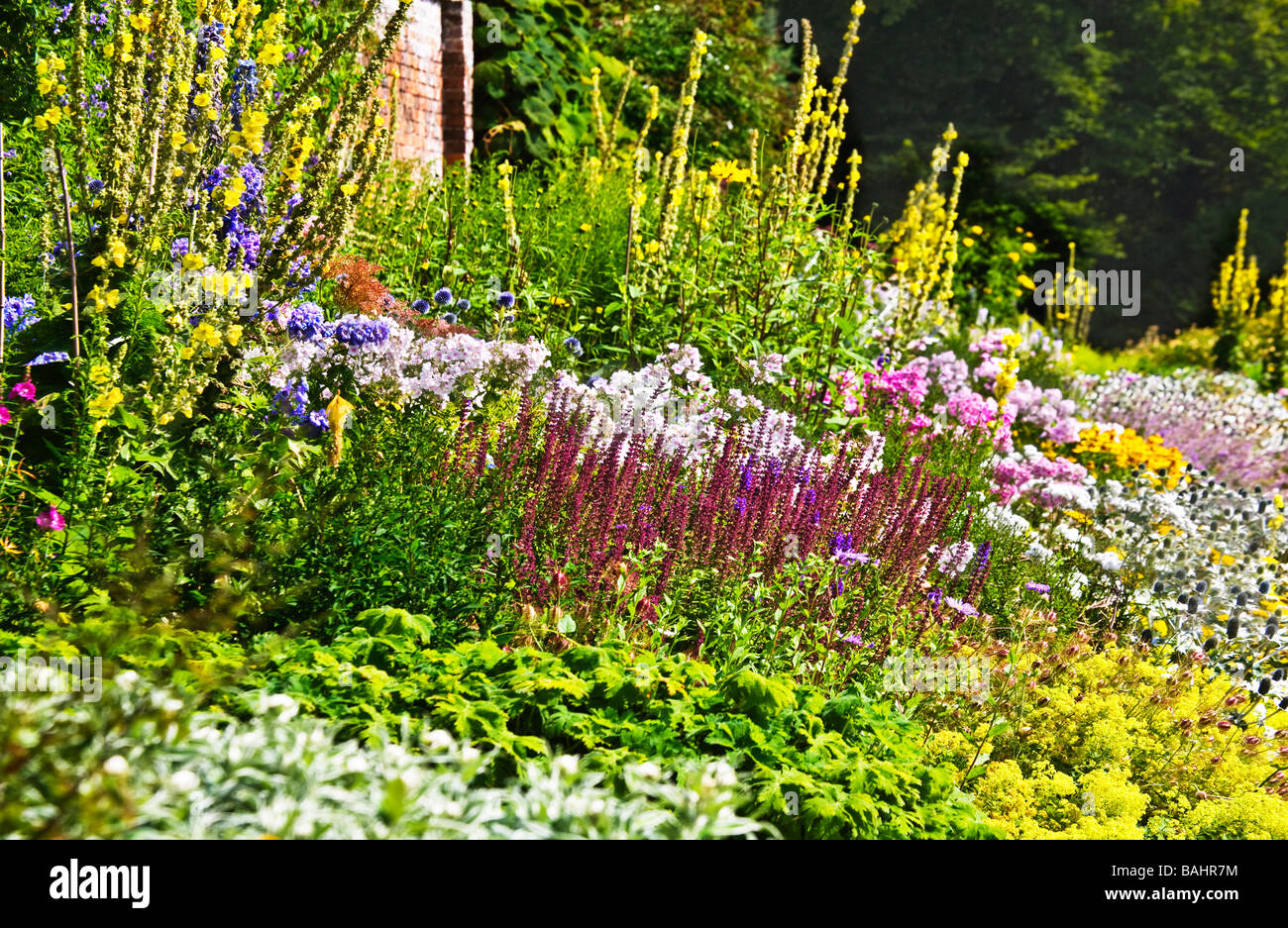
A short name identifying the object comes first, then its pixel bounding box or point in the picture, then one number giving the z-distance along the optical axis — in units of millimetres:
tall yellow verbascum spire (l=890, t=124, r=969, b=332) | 7609
